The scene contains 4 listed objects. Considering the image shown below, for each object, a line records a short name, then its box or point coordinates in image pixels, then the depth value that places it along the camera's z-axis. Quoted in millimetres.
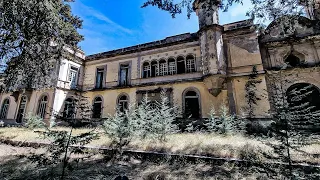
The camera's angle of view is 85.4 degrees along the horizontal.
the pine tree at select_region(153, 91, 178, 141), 7723
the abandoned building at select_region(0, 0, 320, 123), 12906
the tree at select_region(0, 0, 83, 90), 8484
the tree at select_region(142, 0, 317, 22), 6223
